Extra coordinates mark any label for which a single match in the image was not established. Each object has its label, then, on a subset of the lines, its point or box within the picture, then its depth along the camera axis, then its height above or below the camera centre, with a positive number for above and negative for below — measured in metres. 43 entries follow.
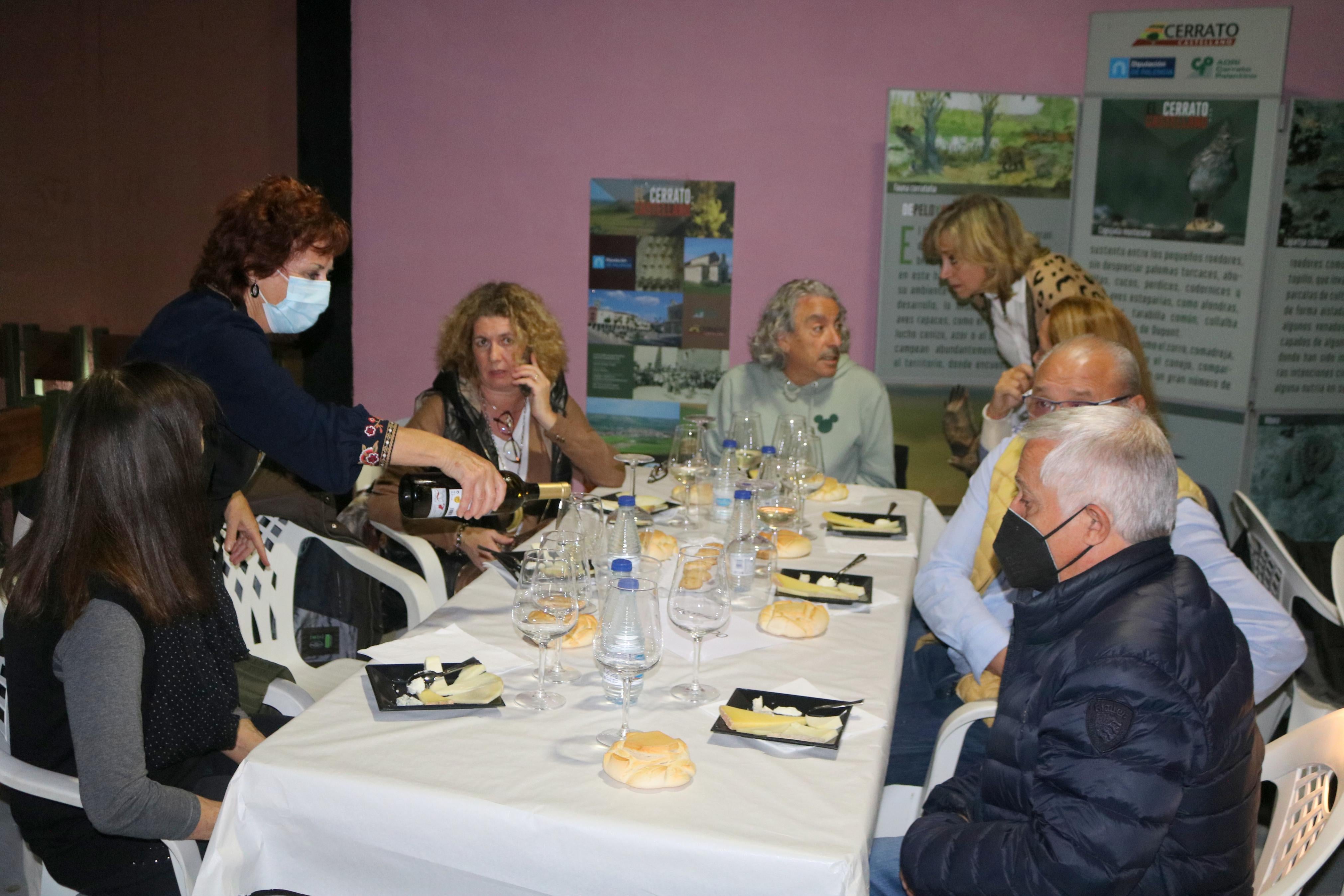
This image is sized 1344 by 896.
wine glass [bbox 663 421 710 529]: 3.25 -0.47
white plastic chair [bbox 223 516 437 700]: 2.92 -0.84
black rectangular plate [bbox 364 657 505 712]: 1.84 -0.68
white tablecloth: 1.49 -0.72
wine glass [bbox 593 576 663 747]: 1.68 -0.51
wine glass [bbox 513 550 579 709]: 1.85 -0.53
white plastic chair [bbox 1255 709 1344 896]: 1.70 -0.78
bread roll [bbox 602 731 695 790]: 1.59 -0.68
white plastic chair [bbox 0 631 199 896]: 1.79 -0.83
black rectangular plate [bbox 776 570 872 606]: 2.59 -0.65
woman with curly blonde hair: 3.54 -0.36
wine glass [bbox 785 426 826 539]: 3.23 -0.48
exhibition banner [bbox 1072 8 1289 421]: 4.56 +0.57
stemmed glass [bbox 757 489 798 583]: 2.88 -0.55
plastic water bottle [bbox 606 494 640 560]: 2.47 -0.53
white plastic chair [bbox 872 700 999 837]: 2.26 -1.00
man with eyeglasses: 2.27 -0.63
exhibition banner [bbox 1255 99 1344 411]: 4.59 +0.19
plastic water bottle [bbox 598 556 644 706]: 1.90 -0.67
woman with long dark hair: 1.69 -0.56
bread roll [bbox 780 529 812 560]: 2.87 -0.63
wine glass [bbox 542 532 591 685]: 1.95 -0.50
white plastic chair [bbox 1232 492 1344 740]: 2.93 -0.73
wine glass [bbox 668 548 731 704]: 1.89 -0.52
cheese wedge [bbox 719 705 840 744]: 1.76 -0.68
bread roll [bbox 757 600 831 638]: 2.25 -0.65
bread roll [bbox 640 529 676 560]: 2.76 -0.62
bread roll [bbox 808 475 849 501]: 3.54 -0.61
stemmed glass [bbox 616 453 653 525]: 3.05 -0.49
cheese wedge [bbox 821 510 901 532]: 3.14 -0.62
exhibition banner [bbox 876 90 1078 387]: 4.80 +0.64
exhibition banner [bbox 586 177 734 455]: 5.19 -0.03
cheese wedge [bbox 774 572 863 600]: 2.50 -0.65
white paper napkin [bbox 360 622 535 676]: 2.07 -0.69
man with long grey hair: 4.10 -0.32
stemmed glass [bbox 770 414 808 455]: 3.39 -0.39
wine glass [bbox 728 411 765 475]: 3.50 -0.44
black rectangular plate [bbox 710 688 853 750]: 1.86 -0.68
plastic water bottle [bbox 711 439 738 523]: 3.25 -0.55
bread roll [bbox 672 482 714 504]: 3.26 -0.57
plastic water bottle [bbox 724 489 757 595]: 2.32 -0.52
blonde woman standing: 4.39 +0.21
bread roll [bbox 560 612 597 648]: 2.15 -0.66
